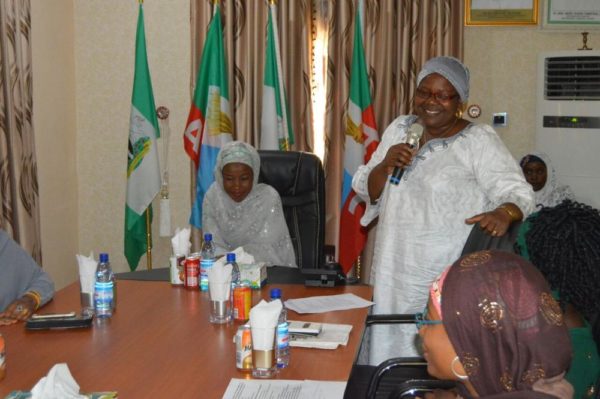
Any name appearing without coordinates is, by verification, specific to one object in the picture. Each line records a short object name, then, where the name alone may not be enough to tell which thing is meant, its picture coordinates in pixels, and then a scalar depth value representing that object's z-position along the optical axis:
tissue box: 2.84
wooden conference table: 1.91
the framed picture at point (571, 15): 4.55
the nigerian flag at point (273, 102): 4.58
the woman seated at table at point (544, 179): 4.50
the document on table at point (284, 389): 1.85
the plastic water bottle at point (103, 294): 2.47
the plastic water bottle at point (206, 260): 2.85
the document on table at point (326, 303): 2.58
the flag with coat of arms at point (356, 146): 4.54
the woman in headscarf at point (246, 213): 3.49
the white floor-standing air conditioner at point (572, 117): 4.49
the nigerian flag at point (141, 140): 4.66
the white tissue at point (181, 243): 2.96
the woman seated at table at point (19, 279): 2.55
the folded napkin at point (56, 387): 1.62
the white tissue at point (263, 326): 1.96
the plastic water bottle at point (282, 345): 2.04
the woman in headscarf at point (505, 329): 1.38
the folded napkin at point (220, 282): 2.42
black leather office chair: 3.54
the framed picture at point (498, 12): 4.60
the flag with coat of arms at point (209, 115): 4.59
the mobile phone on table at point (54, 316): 2.37
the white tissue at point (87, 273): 2.52
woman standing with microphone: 2.83
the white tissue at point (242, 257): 2.93
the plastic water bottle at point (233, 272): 2.48
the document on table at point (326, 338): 2.19
